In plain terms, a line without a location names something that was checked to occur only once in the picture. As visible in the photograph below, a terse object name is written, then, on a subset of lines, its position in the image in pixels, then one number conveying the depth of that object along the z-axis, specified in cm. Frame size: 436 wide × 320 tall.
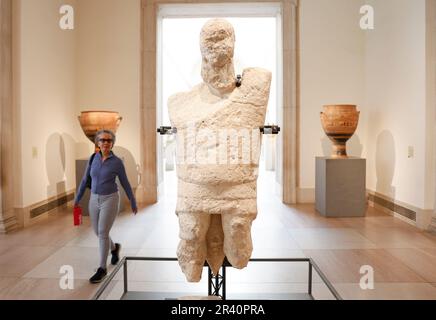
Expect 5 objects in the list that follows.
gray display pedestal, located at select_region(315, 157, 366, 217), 604
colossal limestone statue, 236
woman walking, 349
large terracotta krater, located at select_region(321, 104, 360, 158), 620
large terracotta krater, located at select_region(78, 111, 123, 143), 609
